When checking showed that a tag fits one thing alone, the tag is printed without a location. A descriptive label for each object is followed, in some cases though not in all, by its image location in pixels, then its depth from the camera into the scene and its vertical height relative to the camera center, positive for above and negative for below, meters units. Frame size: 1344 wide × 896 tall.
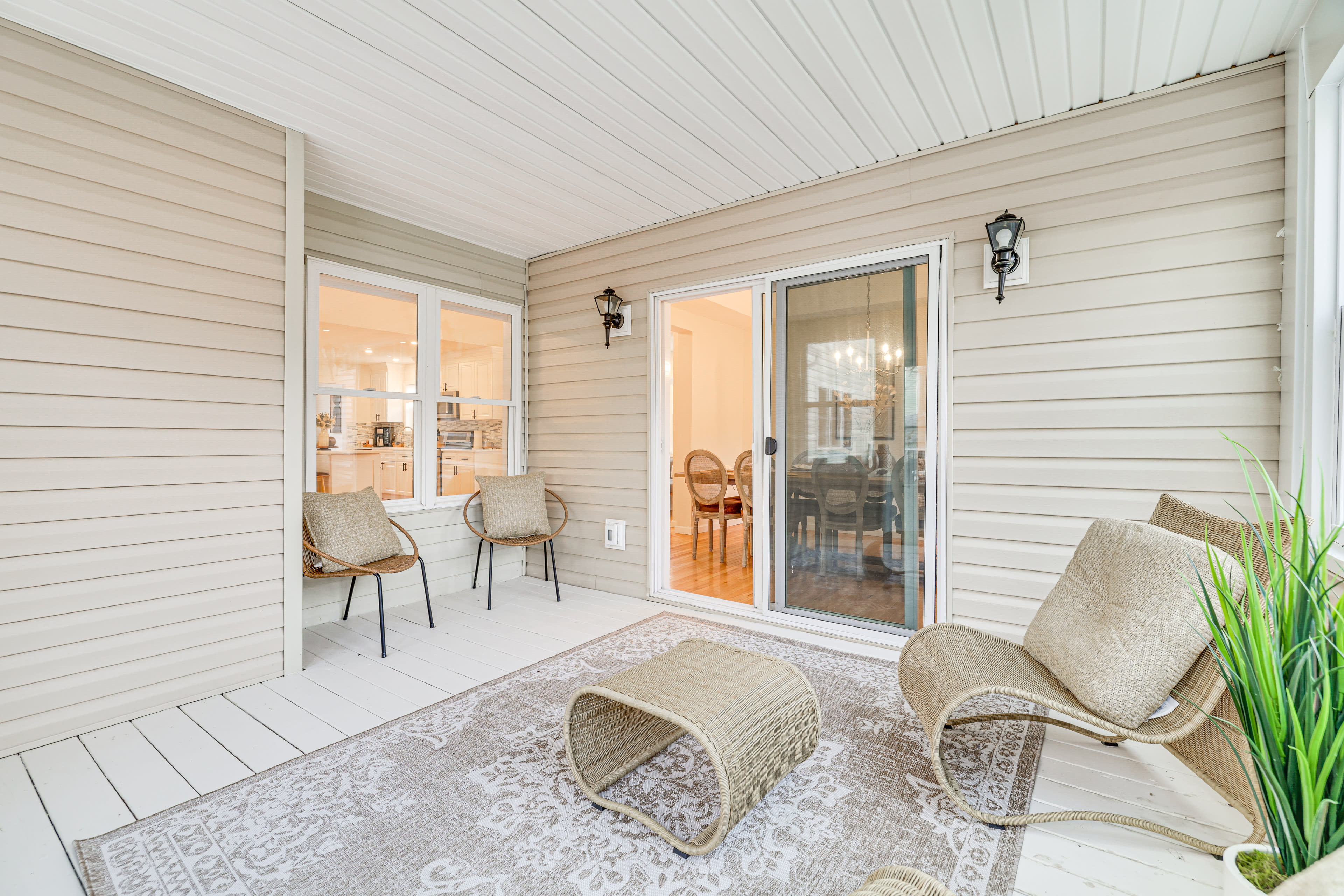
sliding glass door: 3.18 -0.01
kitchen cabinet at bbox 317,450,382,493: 3.71 -0.18
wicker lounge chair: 1.55 -0.74
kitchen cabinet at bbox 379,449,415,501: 4.00 -0.22
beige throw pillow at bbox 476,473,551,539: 4.16 -0.47
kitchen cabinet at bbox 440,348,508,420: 4.36 +0.46
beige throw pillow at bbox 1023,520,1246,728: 1.61 -0.53
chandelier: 3.24 +0.43
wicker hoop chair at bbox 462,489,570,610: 3.93 -0.69
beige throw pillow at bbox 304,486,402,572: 3.21 -0.48
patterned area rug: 1.53 -1.12
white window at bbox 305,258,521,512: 3.71 +0.37
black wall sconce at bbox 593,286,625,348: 4.21 +0.95
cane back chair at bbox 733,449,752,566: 4.89 -0.31
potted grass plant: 1.03 -0.47
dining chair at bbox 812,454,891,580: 3.34 -0.36
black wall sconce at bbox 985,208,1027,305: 2.70 +0.92
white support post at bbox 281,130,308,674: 2.87 +0.15
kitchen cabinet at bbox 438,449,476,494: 4.32 -0.22
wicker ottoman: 1.57 -0.81
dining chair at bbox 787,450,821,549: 3.54 -0.32
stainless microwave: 4.32 +0.01
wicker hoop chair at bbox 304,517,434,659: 3.11 -0.68
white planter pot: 1.06 -0.80
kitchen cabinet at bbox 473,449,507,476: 4.57 -0.16
